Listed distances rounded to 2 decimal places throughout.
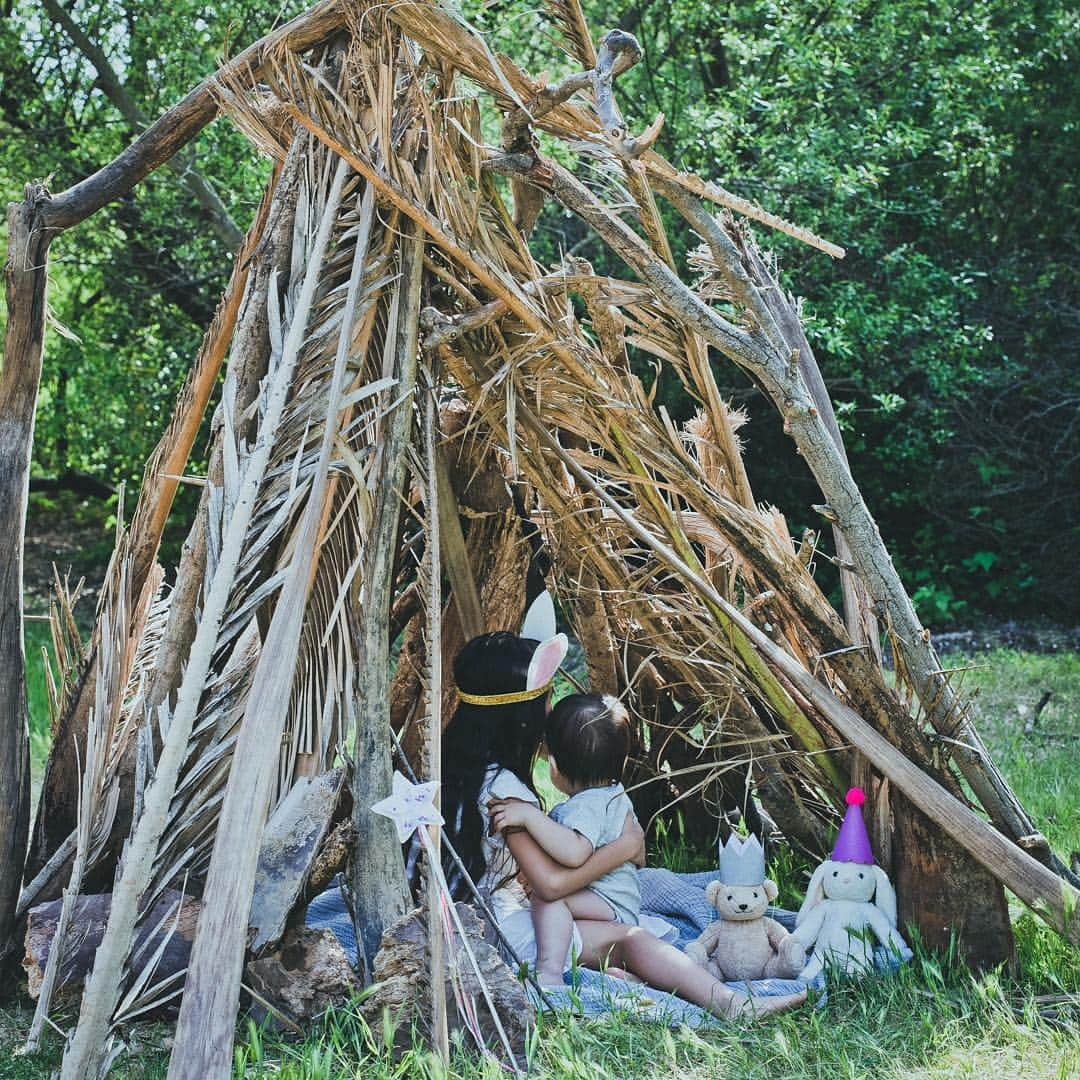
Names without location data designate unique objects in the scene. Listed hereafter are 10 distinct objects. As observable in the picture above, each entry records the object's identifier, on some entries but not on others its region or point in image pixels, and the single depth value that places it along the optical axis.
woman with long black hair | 3.18
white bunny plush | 3.09
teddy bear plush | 3.17
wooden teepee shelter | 2.85
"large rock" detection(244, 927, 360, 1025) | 2.70
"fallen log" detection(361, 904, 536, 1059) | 2.63
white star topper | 2.61
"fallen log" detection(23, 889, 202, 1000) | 2.78
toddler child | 3.20
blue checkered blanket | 2.90
